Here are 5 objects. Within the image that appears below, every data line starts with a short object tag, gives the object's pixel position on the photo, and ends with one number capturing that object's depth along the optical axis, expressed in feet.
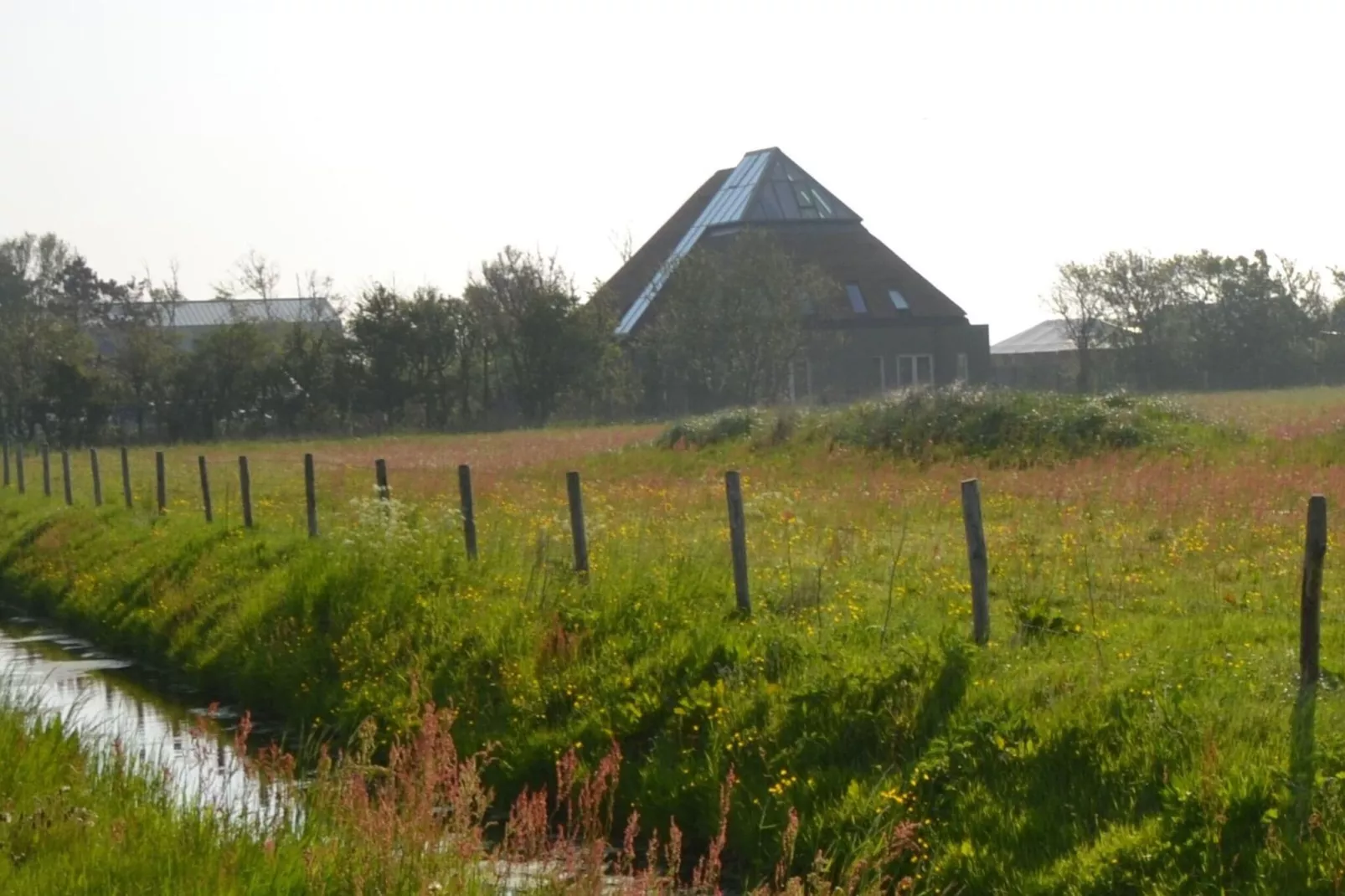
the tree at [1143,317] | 278.26
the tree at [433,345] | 214.48
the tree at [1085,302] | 280.92
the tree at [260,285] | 318.00
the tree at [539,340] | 217.36
